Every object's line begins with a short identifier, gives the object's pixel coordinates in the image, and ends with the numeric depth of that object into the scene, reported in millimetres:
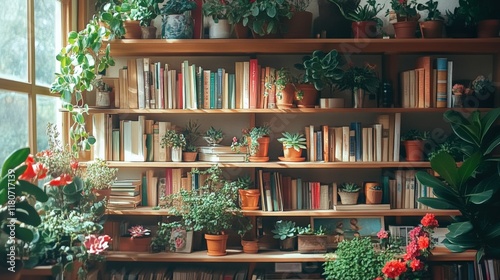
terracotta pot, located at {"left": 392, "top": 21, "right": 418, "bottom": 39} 4012
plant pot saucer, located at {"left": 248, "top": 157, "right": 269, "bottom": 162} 4148
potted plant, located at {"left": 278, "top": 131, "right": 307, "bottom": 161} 4125
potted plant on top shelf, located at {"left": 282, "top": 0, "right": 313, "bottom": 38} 4031
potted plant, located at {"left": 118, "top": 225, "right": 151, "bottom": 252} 4102
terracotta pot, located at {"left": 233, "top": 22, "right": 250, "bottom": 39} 4062
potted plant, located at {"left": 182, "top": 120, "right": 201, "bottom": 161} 4207
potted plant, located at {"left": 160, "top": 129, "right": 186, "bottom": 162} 4141
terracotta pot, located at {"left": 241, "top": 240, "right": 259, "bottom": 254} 4121
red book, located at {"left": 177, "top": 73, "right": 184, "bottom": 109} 4160
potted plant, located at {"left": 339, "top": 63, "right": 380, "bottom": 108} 4070
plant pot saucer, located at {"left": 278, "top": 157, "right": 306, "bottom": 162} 4148
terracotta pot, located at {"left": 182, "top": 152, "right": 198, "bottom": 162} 4199
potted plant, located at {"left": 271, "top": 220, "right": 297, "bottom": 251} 4125
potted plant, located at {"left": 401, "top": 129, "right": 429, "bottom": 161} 4125
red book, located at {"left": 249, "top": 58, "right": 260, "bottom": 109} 4137
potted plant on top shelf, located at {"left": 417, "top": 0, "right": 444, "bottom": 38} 4031
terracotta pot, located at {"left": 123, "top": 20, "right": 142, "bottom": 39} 4086
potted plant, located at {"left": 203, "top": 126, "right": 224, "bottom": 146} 4215
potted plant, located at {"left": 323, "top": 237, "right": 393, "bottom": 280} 3824
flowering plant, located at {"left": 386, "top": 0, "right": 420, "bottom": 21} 4043
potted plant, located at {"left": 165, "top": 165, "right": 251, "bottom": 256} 4000
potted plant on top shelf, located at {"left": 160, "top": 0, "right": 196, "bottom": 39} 4004
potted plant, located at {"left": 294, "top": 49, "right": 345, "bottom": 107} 3957
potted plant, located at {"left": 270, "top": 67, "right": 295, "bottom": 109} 4059
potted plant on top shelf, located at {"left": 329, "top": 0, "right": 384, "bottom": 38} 4031
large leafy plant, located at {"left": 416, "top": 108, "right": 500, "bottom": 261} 3803
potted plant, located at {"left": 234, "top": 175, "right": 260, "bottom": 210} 4145
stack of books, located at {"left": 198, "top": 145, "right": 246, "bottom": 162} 4164
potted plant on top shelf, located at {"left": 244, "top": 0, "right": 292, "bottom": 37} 3877
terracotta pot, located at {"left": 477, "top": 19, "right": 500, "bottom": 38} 3978
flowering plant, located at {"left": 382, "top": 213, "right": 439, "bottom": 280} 3709
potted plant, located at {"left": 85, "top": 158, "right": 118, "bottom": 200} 3859
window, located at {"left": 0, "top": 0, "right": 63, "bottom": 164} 3186
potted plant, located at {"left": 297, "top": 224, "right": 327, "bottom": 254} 4082
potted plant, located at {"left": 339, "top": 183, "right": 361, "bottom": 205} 4129
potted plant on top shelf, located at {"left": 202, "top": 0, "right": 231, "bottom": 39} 4016
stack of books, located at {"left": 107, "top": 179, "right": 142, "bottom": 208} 4141
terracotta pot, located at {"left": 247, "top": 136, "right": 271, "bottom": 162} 4137
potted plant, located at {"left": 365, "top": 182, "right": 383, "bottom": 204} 4129
